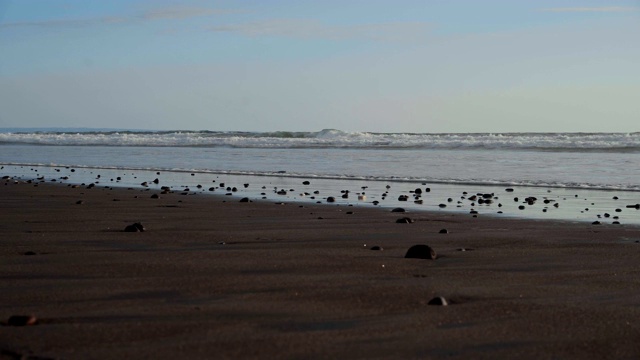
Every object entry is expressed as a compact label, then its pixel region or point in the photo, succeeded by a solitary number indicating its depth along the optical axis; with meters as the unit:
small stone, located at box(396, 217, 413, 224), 8.31
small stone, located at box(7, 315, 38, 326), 3.27
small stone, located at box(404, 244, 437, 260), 5.42
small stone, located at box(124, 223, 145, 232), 6.97
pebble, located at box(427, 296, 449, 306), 3.80
